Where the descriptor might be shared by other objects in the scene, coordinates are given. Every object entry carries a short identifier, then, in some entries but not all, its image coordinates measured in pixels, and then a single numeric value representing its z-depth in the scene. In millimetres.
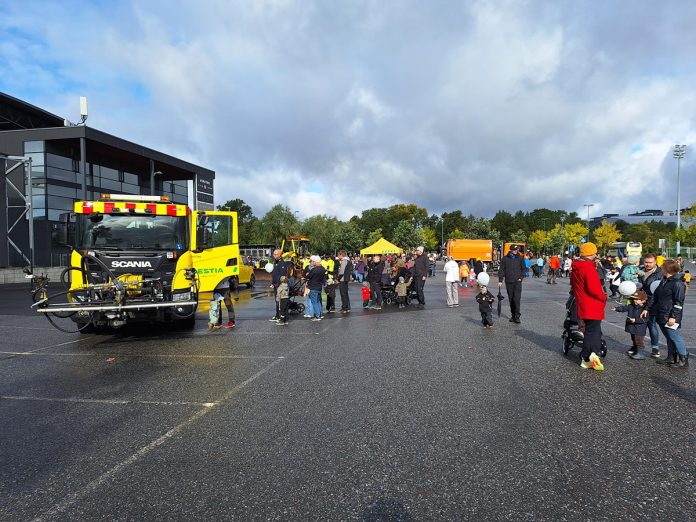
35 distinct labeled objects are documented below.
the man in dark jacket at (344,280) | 13414
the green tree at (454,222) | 118375
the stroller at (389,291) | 15483
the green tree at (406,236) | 81500
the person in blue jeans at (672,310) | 6465
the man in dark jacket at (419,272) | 14805
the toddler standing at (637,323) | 7056
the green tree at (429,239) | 104100
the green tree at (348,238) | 69500
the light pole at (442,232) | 114812
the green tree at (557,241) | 84262
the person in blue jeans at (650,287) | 7089
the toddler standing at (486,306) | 9906
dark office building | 29078
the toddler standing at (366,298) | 14776
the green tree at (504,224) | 127938
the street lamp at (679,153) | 46181
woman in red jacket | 6152
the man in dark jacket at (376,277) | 14238
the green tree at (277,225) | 64625
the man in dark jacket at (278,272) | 11289
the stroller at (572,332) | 6961
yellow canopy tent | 34062
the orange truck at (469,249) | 41719
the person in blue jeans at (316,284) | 11609
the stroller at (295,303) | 12791
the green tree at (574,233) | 87712
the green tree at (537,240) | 105338
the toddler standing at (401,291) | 14498
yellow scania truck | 8258
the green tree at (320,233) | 68000
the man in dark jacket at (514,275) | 10734
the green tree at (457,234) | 102438
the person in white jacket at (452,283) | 14316
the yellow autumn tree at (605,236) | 89438
